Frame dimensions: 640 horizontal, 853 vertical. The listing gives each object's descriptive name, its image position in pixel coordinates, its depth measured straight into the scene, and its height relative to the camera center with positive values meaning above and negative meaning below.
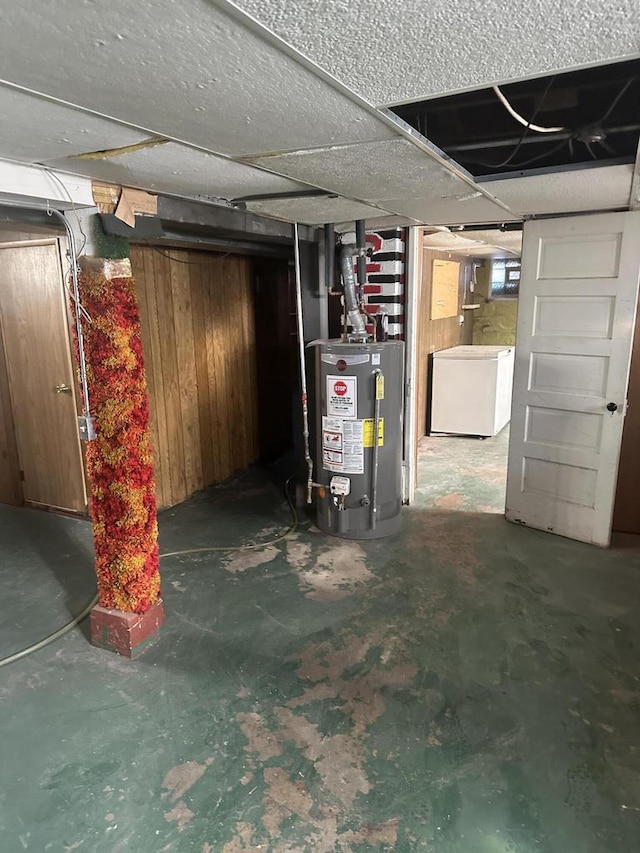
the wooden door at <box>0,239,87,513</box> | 3.67 -0.47
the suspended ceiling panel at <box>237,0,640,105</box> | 0.84 +0.44
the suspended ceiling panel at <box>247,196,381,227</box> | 2.63 +0.48
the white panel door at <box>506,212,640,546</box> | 3.09 -0.39
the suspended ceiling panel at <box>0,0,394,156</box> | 0.86 +0.44
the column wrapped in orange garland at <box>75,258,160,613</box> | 2.26 -0.59
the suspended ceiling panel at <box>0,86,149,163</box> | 1.27 +0.45
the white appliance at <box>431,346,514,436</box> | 5.57 -0.91
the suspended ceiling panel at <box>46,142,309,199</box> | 1.74 +0.46
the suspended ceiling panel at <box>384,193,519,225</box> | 2.65 +0.47
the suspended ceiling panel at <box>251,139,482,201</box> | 1.69 +0.45
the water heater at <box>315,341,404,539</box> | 3.34 -0.82
